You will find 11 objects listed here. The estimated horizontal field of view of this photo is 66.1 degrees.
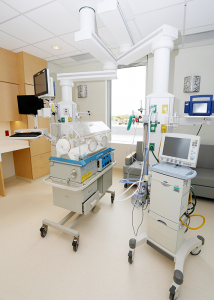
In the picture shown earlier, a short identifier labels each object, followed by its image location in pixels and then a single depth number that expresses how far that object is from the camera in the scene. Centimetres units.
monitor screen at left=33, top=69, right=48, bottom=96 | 215
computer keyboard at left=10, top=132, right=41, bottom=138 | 210
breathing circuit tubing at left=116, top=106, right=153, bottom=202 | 203
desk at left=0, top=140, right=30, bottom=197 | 305
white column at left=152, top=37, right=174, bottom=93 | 194
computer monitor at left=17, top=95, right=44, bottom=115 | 308
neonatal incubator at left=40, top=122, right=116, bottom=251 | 182
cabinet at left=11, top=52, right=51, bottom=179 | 346
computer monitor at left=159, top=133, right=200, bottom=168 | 153
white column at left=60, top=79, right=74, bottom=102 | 315
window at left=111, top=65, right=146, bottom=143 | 403
